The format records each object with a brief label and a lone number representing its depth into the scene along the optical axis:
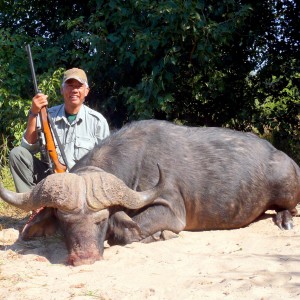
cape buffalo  5.00
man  6.62
